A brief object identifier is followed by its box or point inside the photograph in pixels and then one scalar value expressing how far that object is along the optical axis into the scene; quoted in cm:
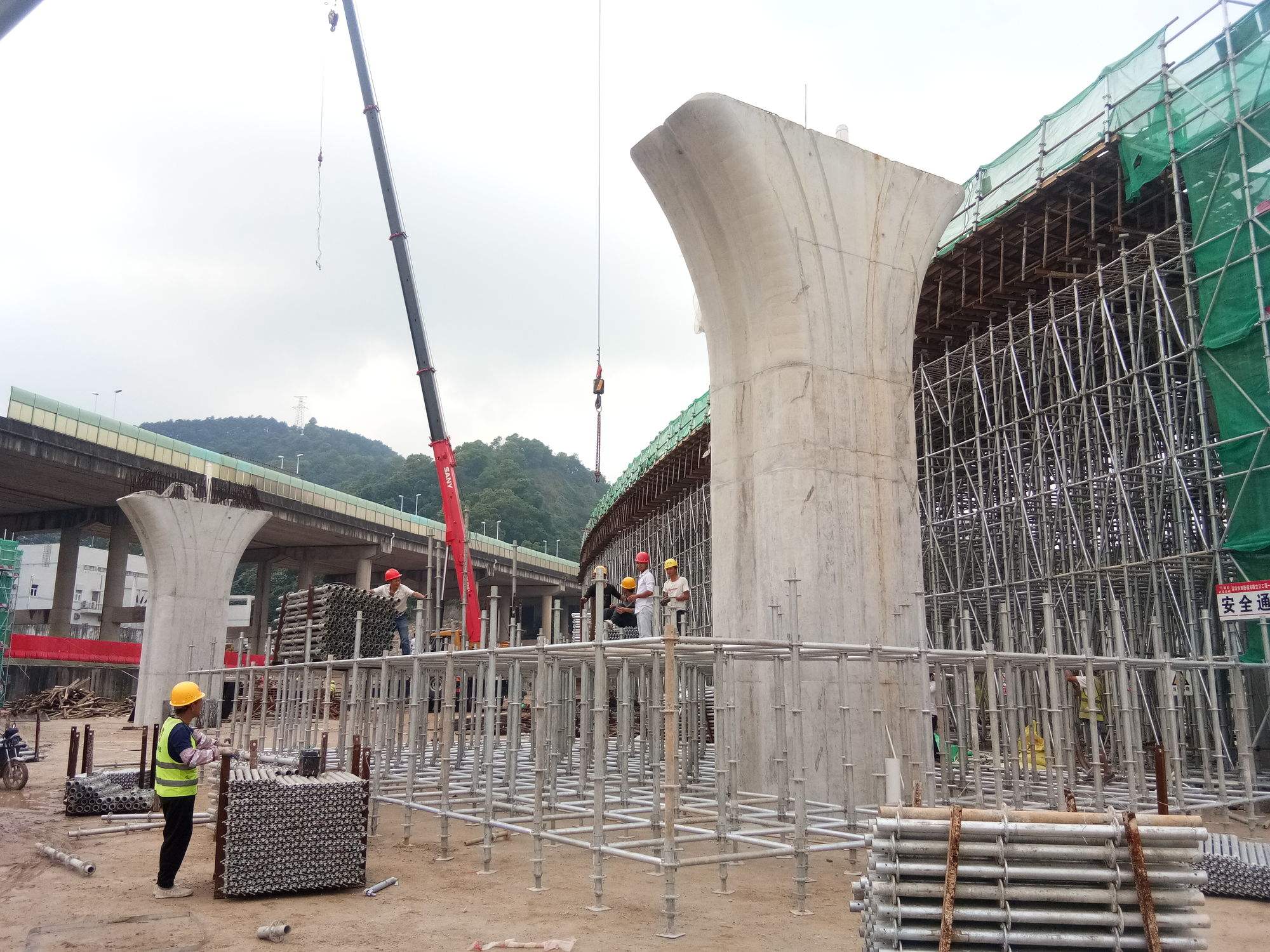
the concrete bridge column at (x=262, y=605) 5075
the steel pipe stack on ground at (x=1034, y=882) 541
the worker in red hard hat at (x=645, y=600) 1302
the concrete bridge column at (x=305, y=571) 5203
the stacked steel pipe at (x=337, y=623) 1542
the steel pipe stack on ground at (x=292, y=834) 818
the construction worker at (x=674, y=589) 1149
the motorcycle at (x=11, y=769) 1570
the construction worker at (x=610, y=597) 1367
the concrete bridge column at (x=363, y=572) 5238
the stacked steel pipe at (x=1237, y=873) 822
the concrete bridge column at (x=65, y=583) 4178
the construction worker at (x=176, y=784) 806
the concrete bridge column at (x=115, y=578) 4250
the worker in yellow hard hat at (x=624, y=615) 1400
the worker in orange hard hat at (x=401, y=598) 1627
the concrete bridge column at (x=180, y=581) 2830
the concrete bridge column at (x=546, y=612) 6928
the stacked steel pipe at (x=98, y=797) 1299
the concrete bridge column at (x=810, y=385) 1131
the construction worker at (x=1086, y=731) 1464
